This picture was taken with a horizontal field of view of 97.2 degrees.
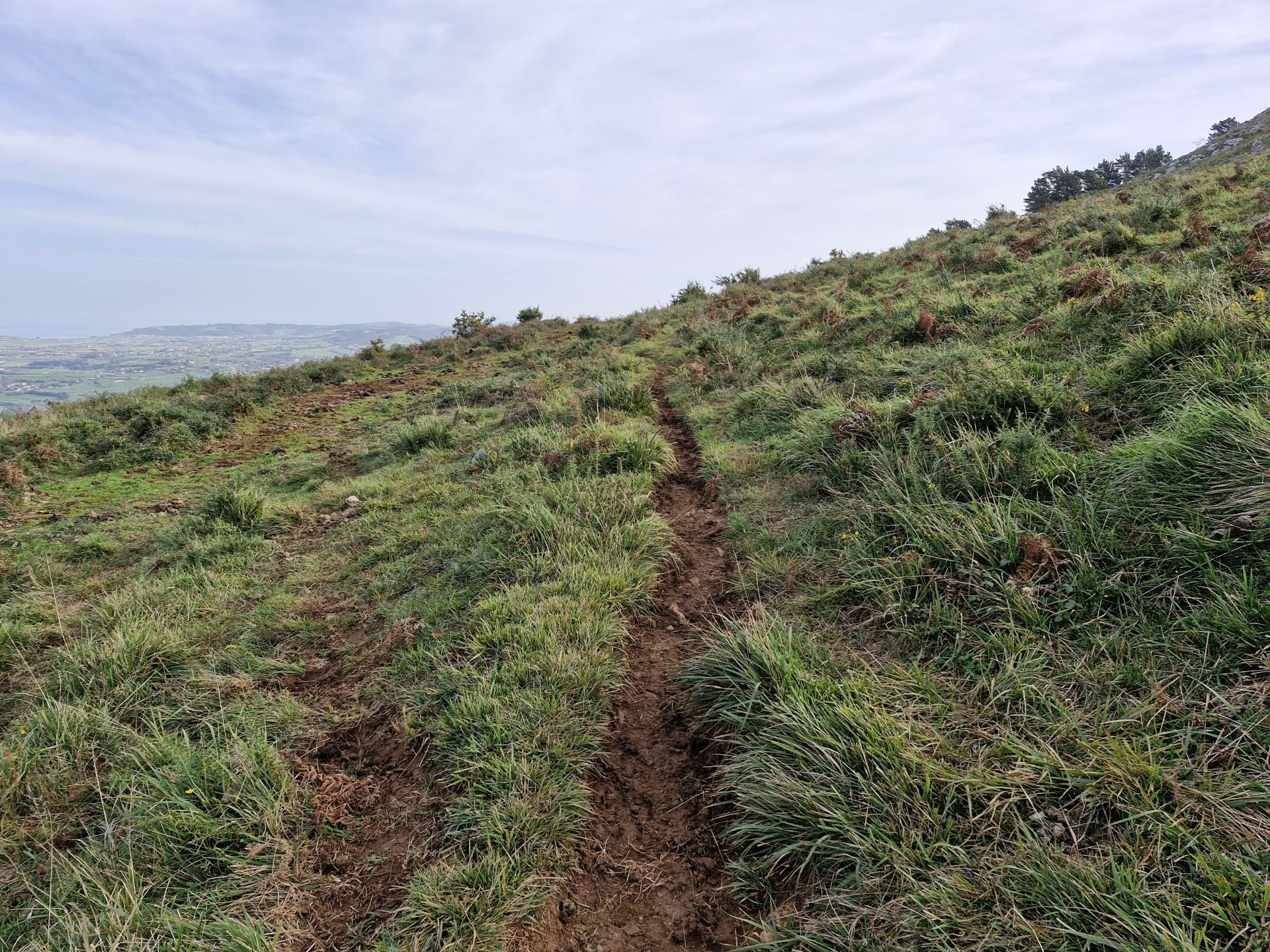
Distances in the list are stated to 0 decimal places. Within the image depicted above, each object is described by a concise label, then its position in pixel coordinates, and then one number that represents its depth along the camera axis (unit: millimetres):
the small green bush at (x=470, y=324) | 23828
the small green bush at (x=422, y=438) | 9375
